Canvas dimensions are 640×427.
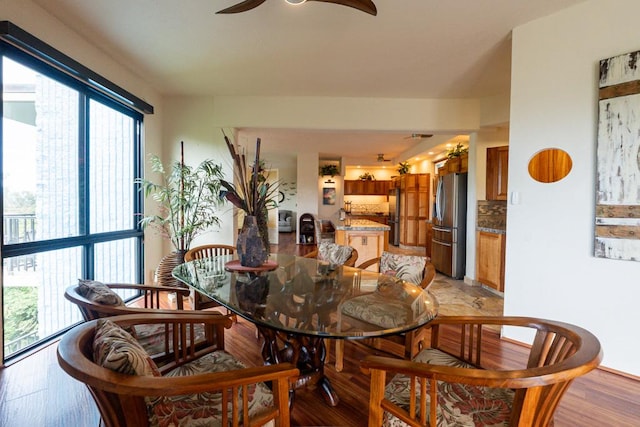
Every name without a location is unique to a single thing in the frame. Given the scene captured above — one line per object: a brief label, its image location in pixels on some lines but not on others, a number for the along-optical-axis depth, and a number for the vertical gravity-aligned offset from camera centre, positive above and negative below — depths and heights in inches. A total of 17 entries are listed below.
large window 81.4 +4.3
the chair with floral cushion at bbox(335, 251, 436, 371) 53.4 -20.1
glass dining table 49.3 -19.8
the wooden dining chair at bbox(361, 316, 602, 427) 30.9 -22.2
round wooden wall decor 86.4 +13.8
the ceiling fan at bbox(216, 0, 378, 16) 62.7 +45.4
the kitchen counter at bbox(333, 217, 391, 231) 161.8 -11.0
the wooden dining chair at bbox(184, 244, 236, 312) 87.6 -19.2
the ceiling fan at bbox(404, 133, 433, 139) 220.5 +55.1
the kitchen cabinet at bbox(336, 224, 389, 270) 163.5 -18.6
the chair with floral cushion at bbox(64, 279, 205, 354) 49.8 -18.2
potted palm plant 128.3 +1.3
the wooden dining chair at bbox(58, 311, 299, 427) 29.0 -20.5
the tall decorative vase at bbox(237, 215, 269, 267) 81.9 -12.1
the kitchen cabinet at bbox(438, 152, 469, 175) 174.7 +28.6
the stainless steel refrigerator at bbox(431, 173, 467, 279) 173.0 -9.6
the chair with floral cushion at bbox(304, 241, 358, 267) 99.5 -16.9
